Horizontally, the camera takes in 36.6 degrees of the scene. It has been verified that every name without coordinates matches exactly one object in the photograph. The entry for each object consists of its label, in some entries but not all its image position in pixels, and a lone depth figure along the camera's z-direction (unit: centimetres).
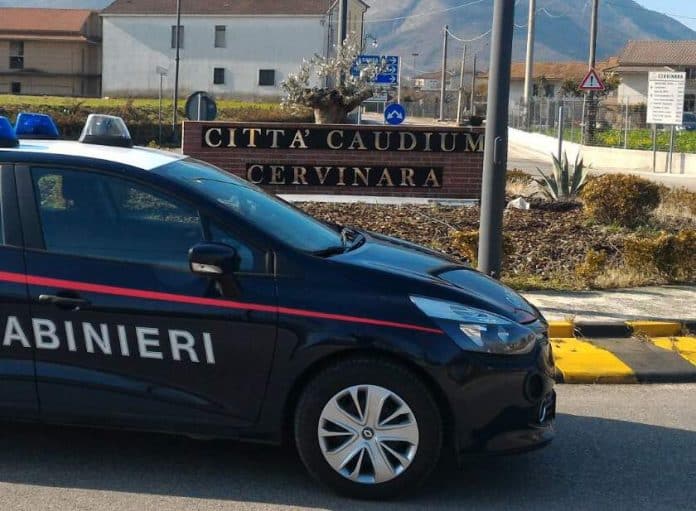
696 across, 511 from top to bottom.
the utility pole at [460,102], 5871
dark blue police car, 495
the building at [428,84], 9850
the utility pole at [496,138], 895
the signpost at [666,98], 2917
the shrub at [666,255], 1059
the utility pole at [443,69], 7054
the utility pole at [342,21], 2185
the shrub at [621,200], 1377
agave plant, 1597
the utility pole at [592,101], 3938
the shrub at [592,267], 1048
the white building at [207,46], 7138
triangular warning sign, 3419
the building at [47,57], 7562
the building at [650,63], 7300
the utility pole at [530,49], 4669
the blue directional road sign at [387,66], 2314
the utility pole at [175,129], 4503
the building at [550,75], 9288
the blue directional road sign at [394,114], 2248
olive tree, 1667
